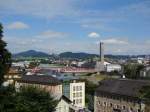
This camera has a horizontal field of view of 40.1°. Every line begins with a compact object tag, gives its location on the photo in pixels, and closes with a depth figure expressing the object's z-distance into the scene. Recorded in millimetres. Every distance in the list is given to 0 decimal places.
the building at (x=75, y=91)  45814
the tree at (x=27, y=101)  16757
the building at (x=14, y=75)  53490
